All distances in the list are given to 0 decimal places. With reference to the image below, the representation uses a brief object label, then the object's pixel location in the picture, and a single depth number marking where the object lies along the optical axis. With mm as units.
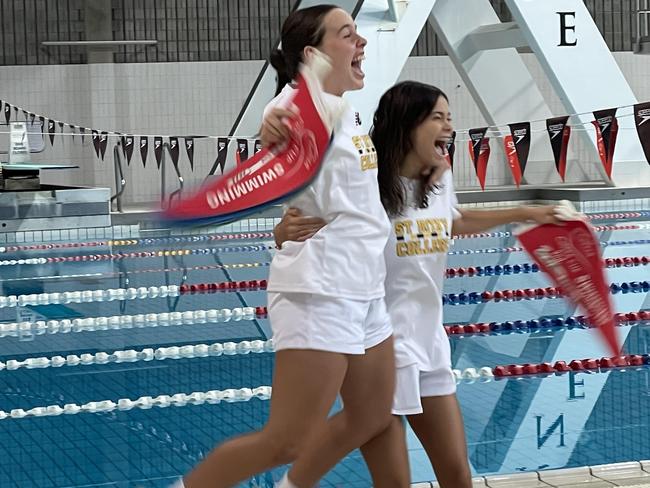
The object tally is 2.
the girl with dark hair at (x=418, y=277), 5641
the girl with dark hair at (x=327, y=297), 5090
